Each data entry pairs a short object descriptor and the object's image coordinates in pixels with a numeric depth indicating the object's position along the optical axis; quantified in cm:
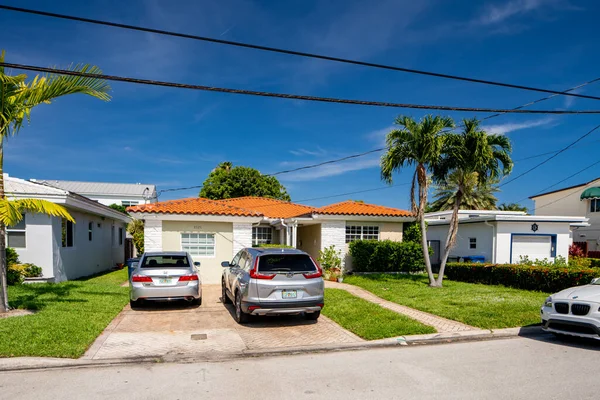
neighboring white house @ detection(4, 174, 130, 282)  1366
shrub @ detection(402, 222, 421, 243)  1898
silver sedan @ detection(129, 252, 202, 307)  988
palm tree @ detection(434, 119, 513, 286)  1346
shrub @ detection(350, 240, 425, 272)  1736
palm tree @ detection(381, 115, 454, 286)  1351
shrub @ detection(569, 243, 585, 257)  2503
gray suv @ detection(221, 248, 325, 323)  816
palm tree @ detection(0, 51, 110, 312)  836
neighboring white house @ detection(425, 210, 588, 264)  1947
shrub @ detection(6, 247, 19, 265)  1302
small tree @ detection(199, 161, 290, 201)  4031
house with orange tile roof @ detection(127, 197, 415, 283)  1545
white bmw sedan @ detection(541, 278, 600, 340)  690
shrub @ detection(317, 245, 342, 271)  1762
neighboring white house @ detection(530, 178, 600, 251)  3078
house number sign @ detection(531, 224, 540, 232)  1973
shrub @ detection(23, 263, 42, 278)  1317
